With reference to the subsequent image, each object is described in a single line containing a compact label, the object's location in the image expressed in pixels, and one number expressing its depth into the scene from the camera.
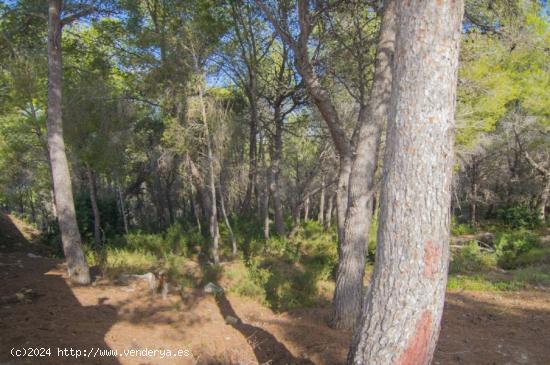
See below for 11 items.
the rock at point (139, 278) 7.69
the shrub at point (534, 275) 8.89
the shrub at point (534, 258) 11.89
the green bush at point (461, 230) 19.36
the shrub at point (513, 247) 12.48
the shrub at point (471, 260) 11.66
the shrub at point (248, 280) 8.14
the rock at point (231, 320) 6.49
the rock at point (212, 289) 8.06
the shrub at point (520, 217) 19.78
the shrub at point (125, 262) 8.45
